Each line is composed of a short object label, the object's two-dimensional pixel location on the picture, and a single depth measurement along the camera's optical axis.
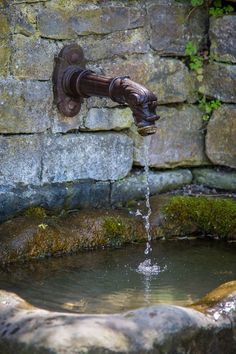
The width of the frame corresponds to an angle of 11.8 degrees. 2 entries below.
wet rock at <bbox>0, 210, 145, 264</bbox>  6.42
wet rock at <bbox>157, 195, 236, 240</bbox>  7.16
